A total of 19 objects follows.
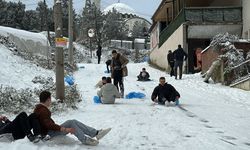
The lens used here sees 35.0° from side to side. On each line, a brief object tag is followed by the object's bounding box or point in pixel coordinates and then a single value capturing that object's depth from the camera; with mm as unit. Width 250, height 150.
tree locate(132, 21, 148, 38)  74136
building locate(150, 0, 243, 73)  25867
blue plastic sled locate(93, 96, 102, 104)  13617
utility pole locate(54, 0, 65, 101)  12006
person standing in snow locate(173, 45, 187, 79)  21487
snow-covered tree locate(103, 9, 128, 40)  63887
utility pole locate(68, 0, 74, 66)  29220
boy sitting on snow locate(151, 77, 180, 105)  12616
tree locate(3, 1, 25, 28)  45170
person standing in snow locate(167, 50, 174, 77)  24220
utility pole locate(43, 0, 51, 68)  28532
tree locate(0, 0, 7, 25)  43693
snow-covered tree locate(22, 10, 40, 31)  49025
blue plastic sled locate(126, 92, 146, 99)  14788
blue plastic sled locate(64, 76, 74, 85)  18783
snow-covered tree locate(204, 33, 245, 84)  17948
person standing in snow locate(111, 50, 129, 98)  14495
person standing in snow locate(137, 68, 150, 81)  21572
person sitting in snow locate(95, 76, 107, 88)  14575
